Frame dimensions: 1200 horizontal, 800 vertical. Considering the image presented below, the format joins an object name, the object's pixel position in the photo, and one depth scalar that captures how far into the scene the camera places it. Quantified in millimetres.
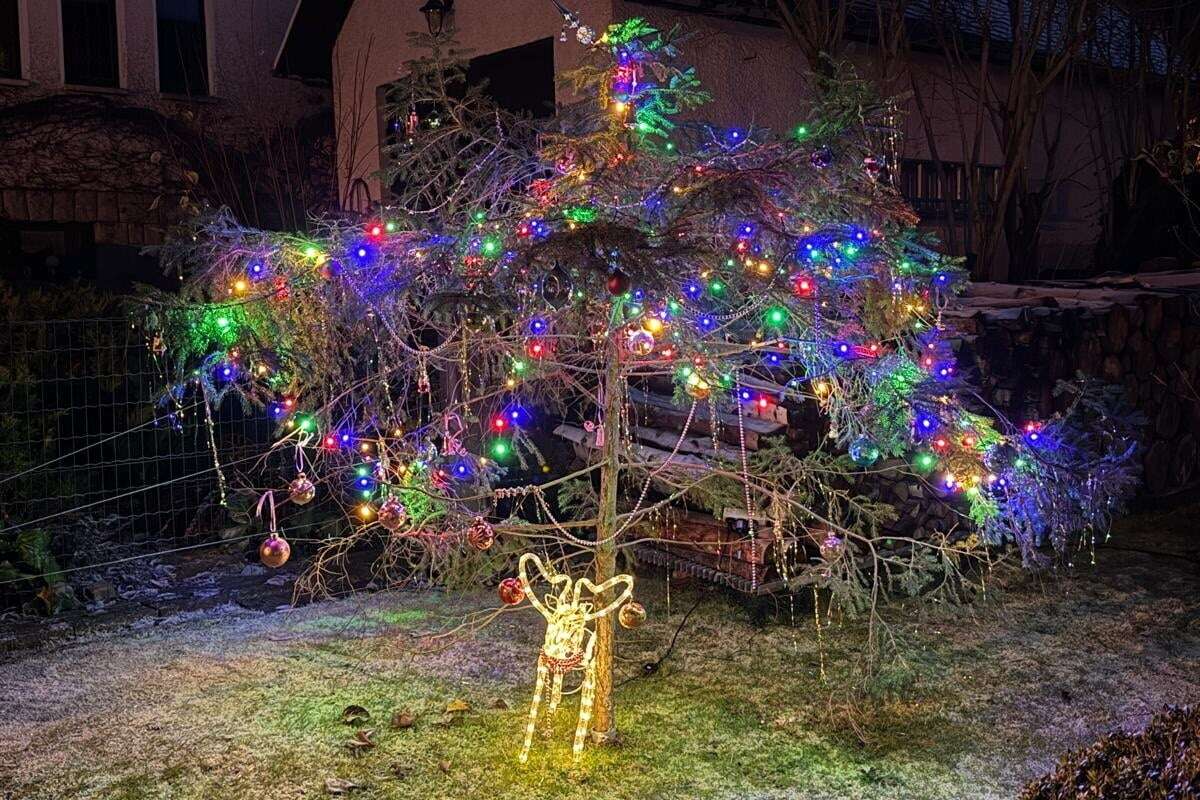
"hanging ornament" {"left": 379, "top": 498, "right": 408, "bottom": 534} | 4379
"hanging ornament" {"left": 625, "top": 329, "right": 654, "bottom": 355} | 4262
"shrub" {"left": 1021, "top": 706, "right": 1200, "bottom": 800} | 2629
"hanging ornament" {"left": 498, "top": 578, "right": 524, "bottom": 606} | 4262
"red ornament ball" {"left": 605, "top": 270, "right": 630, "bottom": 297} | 3446
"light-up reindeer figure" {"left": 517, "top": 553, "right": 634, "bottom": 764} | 4293
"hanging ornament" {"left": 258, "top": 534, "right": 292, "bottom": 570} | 4301
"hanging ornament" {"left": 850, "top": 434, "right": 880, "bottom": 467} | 4562
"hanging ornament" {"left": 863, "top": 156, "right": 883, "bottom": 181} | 4013
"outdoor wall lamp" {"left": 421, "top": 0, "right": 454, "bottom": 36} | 10219
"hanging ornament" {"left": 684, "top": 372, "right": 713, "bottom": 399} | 4465
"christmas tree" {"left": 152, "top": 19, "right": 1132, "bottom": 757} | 3836
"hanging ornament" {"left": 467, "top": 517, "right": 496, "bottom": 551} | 4430
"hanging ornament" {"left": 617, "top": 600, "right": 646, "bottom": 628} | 4262
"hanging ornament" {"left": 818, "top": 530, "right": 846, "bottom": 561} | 4387
